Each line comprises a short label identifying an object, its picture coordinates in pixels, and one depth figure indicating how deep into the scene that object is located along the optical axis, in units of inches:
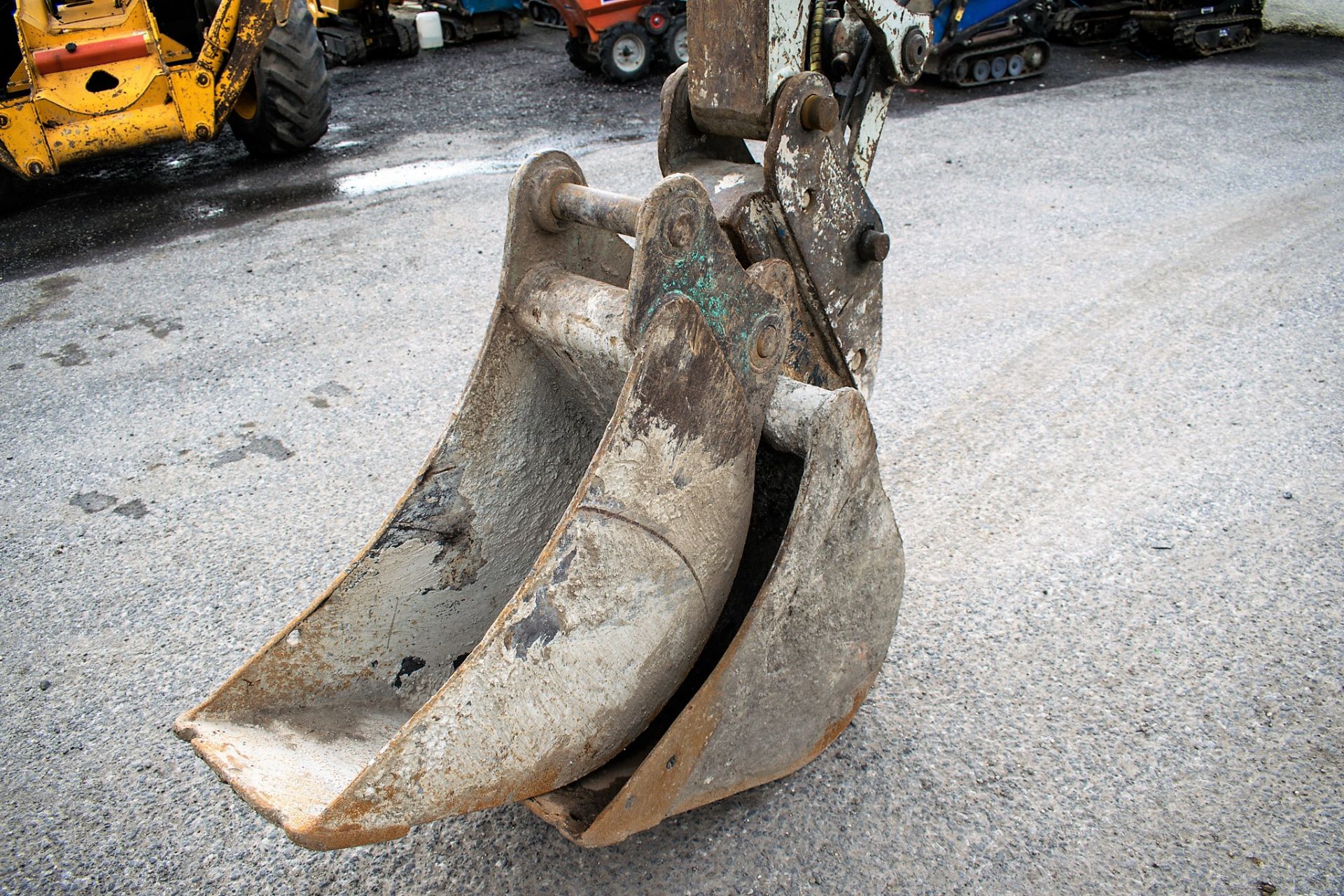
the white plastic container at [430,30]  387.9
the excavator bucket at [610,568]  57.1
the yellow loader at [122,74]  205.6
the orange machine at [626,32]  314.8
